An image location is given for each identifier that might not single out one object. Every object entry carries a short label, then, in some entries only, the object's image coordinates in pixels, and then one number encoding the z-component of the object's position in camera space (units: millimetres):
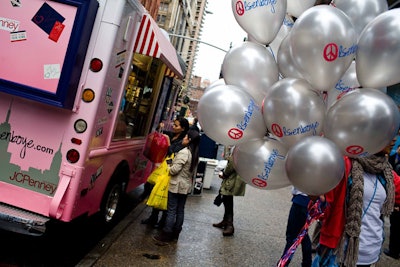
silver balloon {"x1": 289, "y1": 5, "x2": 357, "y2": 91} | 2117
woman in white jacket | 4945
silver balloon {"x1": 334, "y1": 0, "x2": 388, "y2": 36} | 2510
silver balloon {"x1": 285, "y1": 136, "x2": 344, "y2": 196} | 2123
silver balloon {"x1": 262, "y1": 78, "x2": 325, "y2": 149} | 2254
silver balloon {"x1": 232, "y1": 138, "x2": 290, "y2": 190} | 2559
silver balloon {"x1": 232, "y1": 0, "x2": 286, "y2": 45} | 2527
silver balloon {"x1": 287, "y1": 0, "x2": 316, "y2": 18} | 2826
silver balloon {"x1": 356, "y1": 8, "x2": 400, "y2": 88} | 2039
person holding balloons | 2732
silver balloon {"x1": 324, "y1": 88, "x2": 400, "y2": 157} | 2086
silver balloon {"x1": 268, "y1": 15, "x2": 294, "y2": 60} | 2984
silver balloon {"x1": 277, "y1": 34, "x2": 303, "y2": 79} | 2485
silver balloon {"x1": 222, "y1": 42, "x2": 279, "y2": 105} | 2588
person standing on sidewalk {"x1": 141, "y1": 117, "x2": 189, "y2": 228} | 5070
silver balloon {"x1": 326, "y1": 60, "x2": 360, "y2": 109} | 2578
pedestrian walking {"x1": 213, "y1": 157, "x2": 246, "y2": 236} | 5770
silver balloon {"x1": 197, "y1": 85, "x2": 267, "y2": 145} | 2457
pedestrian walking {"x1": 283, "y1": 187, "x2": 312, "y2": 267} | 4055
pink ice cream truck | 3645
